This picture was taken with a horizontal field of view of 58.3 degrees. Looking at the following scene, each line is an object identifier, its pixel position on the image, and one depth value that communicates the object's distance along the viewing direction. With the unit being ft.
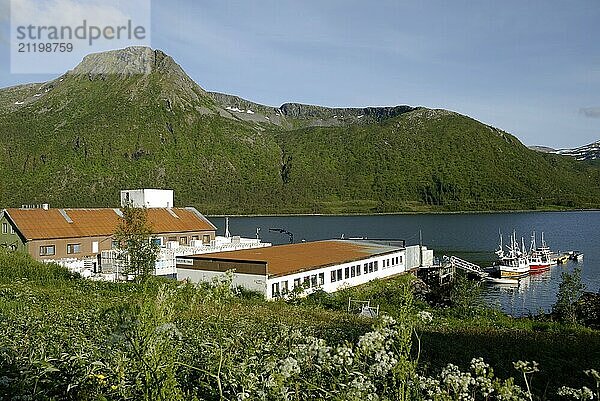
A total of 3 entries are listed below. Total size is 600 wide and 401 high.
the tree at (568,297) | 76.54
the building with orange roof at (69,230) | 129.80
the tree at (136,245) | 86.79
